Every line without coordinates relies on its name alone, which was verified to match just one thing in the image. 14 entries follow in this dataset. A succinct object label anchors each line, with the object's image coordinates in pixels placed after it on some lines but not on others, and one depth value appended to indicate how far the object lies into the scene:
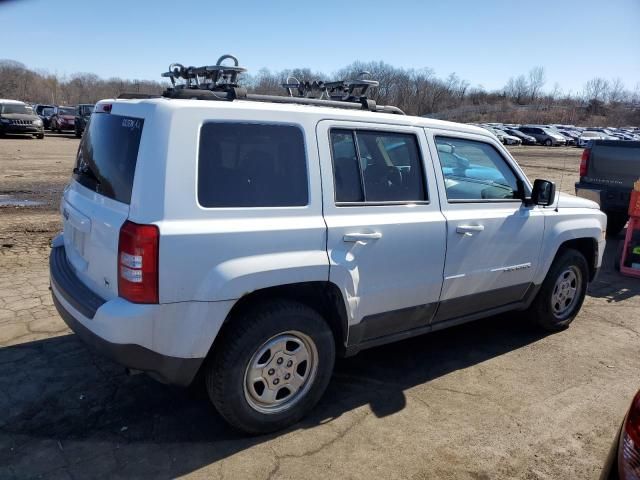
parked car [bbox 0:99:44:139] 24.91
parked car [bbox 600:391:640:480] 1.79
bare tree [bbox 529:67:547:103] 124.62
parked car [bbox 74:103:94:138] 29.88
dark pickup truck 8.56
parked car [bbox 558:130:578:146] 51.47
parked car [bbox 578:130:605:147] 49.75
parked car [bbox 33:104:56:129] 34.31
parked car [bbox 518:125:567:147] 49.72
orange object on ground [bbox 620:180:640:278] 7.00
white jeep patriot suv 2.72
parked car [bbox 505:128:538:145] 48.75
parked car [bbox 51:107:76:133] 32.06
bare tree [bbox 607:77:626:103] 113.50
